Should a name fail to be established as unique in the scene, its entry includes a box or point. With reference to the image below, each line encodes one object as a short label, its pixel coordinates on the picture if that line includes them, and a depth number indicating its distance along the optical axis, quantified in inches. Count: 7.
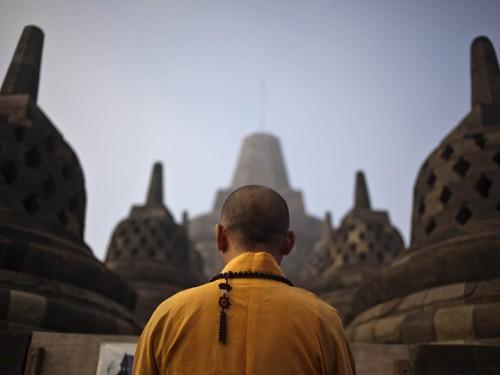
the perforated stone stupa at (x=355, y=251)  526.3
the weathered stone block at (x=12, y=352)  136.8
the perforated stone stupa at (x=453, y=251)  205.8
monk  62.7
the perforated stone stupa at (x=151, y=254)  536.7
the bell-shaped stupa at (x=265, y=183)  1717.5
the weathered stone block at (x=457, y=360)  121.2
